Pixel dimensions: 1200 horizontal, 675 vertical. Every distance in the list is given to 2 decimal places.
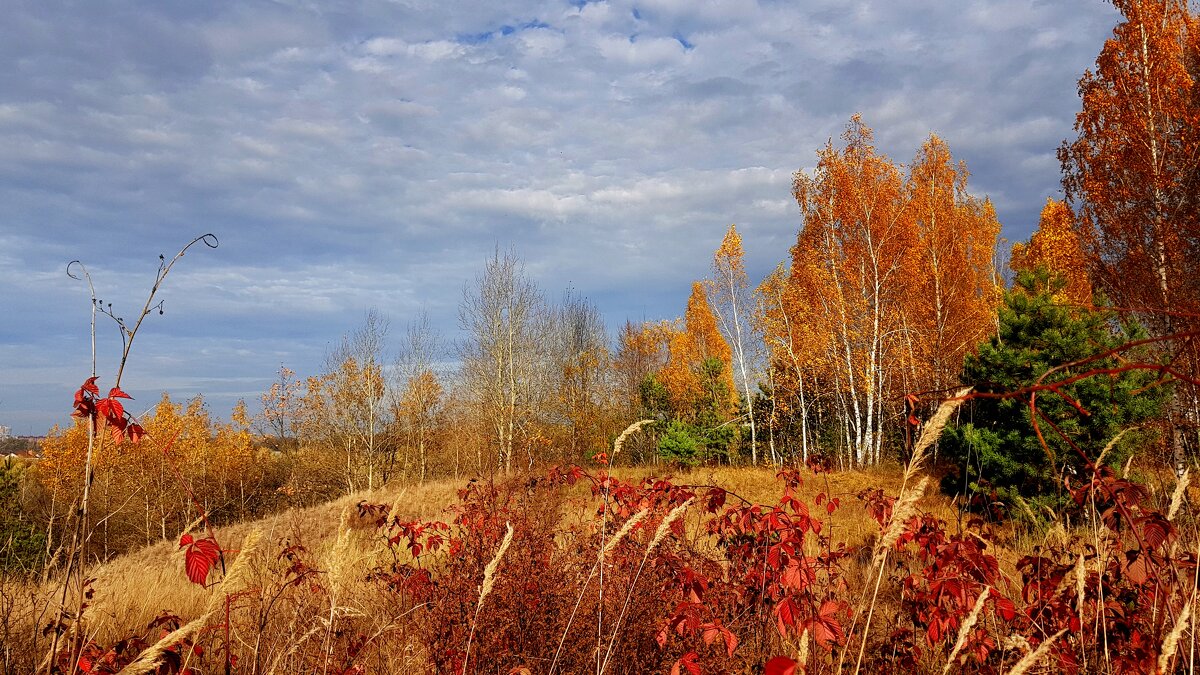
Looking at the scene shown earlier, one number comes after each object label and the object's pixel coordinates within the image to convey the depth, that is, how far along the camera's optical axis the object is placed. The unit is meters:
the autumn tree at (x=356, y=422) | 27.33
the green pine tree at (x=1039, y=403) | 9.12
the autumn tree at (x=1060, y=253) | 16.52
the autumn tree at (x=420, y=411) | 28.69
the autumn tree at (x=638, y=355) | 32.28
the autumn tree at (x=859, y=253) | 18.17
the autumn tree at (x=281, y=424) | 28.80
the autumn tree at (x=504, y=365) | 23.64
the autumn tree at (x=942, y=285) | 21.53
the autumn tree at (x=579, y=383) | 27.64
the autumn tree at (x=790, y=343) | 19.69
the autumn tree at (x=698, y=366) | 23.92
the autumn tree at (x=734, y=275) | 21.38
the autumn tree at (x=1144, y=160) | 11.44
